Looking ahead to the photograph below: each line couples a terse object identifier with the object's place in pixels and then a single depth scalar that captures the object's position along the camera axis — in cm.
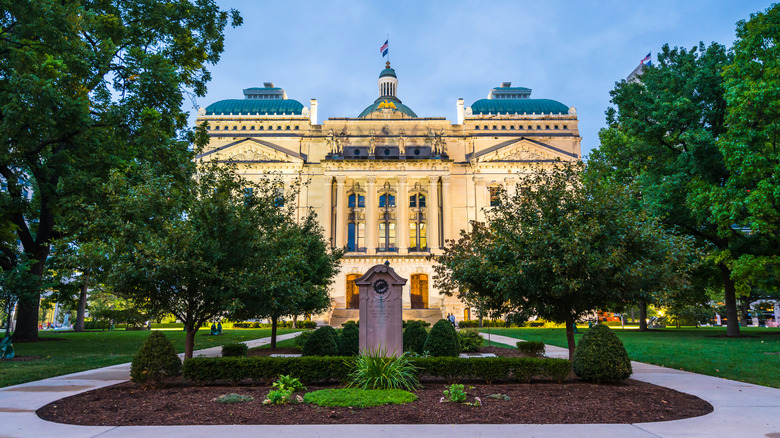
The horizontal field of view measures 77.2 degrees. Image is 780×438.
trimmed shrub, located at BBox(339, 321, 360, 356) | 1717
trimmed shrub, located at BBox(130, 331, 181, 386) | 1112
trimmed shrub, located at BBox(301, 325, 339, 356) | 1559
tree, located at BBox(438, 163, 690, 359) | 1251
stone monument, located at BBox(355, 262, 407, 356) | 1370
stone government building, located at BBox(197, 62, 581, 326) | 5897
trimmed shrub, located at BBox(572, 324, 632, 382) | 1153
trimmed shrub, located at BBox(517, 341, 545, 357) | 1814
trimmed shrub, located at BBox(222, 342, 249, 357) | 1631
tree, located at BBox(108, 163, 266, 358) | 1195
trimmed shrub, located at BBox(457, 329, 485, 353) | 2133
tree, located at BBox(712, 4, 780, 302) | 2211
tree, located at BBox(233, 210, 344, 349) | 1261
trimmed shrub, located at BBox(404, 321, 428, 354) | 1795
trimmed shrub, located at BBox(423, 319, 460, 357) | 1480
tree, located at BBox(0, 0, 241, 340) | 1719
